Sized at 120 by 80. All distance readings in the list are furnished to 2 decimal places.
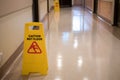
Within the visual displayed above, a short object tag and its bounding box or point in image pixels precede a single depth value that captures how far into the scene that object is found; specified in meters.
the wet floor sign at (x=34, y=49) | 2.08
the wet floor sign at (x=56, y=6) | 9.68
